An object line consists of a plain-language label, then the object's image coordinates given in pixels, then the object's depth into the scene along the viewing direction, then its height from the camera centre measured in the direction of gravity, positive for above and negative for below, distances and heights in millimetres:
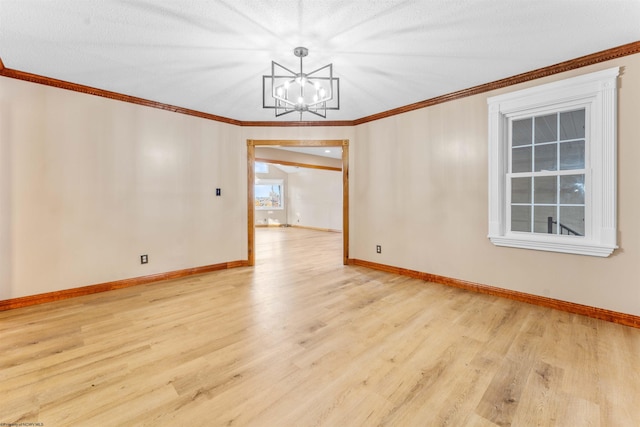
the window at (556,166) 2650 +453
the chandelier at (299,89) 2543 +1446
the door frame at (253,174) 4746 +595
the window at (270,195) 12258 +624
